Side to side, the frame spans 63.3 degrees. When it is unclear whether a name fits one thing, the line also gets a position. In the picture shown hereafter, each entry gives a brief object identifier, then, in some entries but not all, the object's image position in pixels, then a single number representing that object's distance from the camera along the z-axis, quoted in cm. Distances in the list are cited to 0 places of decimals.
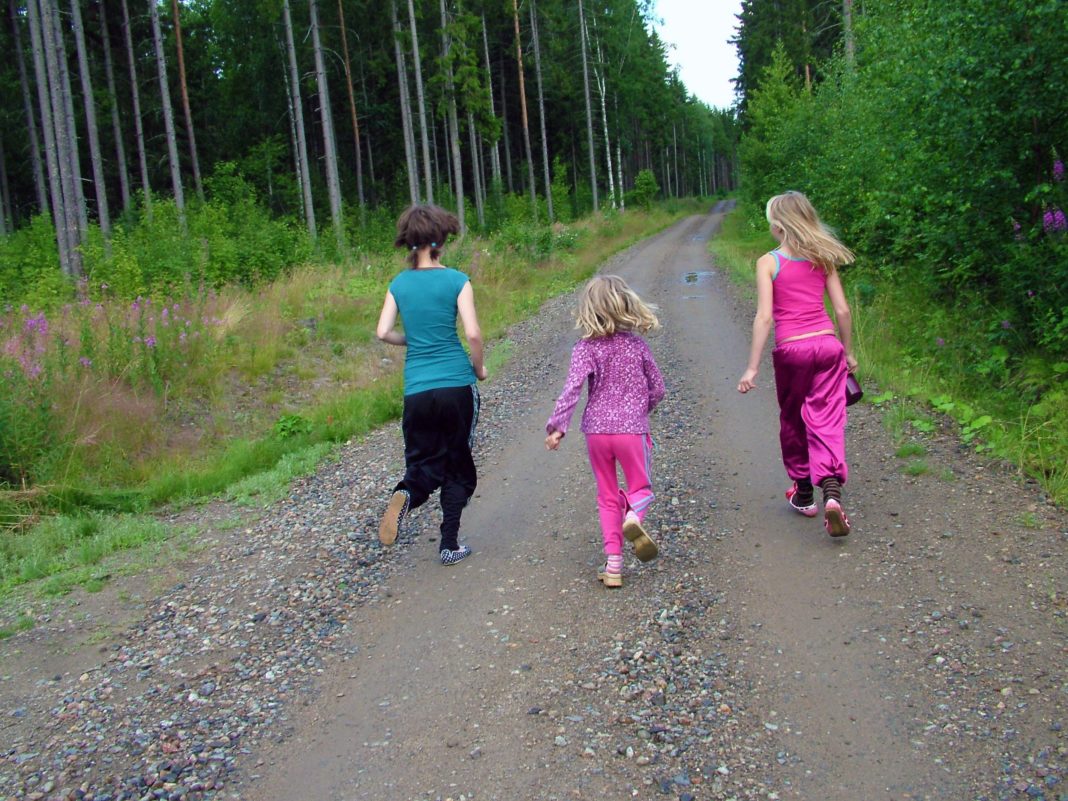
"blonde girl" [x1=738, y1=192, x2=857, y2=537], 541
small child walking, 505
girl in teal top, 553
